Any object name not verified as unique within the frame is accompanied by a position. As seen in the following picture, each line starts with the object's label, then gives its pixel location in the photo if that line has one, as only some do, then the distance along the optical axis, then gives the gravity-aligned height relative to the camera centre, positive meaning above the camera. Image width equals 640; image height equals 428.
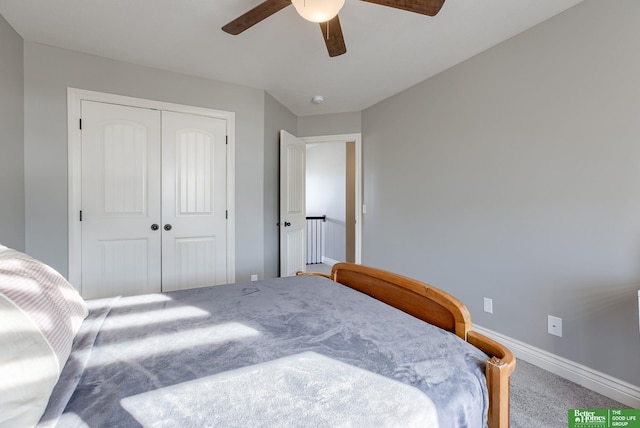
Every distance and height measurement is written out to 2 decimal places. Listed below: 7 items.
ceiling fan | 1.35 +1.03
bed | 0.61 -0.44
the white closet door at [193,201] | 2.77 +0.07
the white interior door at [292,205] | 3.42 +0.04
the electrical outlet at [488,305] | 2.36 -0.79
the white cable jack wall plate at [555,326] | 1.92 -0.78
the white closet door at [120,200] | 2.47 +0.07
